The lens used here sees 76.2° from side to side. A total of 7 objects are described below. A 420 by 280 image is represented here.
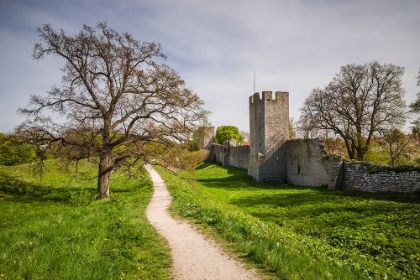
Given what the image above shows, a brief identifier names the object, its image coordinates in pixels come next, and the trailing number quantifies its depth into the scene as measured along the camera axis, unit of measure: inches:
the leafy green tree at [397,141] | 1043.3
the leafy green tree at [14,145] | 556.6
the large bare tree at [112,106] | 569.6
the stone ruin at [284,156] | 862.5
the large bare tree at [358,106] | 1035.9
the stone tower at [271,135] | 1170.0
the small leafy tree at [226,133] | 2746.1
